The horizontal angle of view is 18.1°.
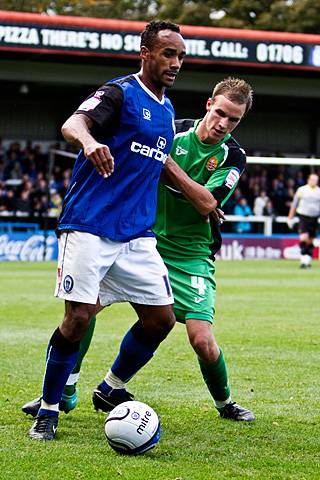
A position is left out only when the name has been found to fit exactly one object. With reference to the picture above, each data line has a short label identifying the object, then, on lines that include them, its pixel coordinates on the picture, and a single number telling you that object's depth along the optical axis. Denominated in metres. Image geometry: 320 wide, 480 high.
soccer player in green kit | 6.15
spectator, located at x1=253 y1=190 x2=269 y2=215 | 29.17
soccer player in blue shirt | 5.40
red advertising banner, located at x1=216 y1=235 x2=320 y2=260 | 27.12
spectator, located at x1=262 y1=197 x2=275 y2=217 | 29.19
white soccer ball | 5.14
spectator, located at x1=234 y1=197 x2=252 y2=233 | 28.28
